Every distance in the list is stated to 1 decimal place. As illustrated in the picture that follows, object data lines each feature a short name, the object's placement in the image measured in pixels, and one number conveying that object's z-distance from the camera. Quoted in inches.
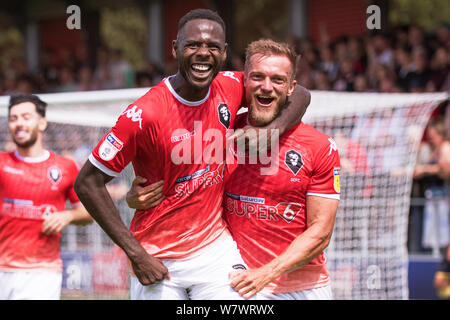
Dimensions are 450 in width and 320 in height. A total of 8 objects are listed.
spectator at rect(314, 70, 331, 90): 437.7
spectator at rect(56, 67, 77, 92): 652.1
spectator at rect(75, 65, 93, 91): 611.2
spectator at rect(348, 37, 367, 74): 438.0
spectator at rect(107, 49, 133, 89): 573.6
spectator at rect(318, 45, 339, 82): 451.5
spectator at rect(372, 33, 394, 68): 434.0
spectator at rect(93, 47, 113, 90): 599.2
